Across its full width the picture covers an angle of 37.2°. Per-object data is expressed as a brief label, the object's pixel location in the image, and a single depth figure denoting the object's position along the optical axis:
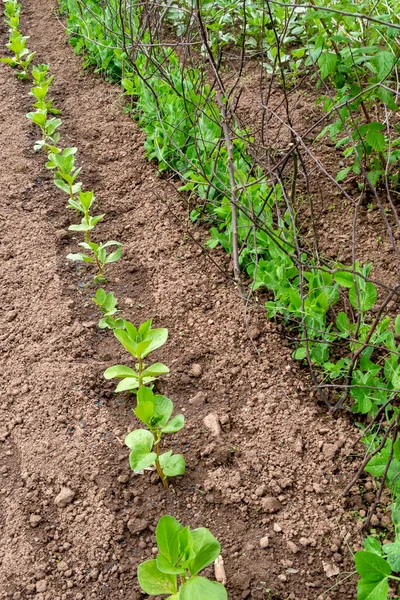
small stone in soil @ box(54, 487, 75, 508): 1.85
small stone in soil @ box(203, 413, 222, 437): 1.99
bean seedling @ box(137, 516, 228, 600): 1.46
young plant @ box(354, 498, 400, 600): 1.34
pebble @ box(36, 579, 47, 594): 1.66
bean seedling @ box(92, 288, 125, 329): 2.39
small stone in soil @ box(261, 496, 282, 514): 1.77
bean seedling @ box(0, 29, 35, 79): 4.43
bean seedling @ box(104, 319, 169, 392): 2.03
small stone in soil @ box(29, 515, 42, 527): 1.81
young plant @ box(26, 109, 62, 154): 3.40
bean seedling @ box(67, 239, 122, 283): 2.58
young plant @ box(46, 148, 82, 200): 2.96
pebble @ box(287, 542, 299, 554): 1.67
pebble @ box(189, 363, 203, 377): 2.21
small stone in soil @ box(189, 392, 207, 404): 2.11
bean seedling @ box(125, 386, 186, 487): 1.76
